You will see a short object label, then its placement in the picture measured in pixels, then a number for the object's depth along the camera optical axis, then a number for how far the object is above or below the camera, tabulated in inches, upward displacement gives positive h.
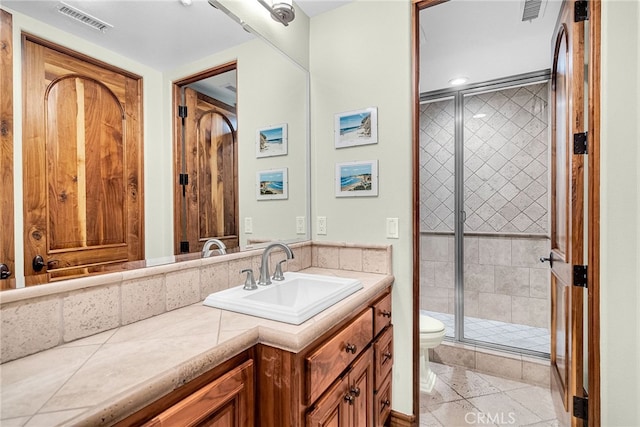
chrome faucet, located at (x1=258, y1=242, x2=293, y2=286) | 56.1 -10.6
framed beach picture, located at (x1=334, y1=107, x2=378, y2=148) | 69.8 +18.5
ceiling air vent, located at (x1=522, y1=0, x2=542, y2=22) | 68.7 +45.0
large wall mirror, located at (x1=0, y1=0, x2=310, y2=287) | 34.3 +18.5
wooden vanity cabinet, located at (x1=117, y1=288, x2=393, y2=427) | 29.3 -20.7
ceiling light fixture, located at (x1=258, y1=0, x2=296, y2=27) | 62.9 +40.5
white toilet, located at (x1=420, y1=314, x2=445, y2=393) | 83.6 -36.8
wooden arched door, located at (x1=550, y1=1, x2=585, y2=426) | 54.2 -1.3
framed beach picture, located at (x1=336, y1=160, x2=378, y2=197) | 70.1 +6.8
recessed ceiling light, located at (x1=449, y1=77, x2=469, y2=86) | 107.8 +44.2
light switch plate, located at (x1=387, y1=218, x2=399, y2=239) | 67.9 -4.5
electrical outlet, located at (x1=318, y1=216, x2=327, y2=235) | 76.9 -4.2
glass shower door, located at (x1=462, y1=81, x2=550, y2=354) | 108.3 -2.6
